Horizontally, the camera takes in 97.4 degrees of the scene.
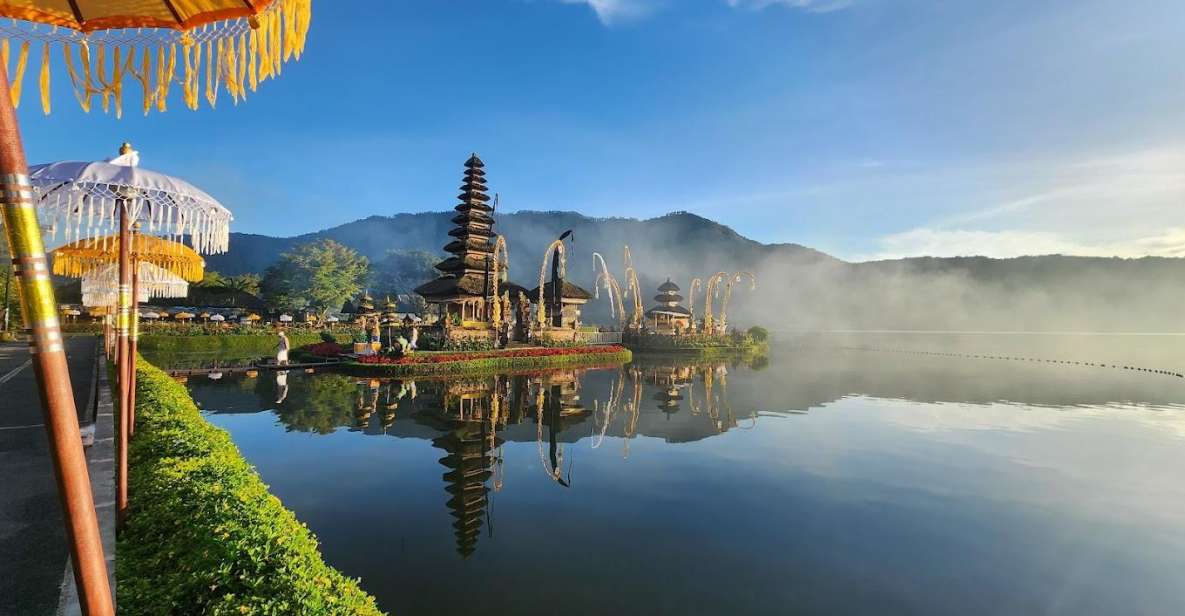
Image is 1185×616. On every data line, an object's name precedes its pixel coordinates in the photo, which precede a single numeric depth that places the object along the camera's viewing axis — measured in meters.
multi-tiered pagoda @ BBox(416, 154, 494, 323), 42.62
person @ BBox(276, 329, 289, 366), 25.75
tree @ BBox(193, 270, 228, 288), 64.13
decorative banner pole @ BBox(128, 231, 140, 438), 6.31
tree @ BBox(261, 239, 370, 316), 63.06
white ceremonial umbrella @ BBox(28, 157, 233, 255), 4.68
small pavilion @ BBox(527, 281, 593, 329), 44.05
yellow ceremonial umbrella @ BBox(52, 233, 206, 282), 9.29
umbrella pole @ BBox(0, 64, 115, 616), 1.59
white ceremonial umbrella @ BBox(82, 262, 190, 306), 13.09
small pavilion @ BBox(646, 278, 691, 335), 56.81
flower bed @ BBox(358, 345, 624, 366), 25.42
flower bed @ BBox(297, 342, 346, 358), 29.20
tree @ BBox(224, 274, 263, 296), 73.19
